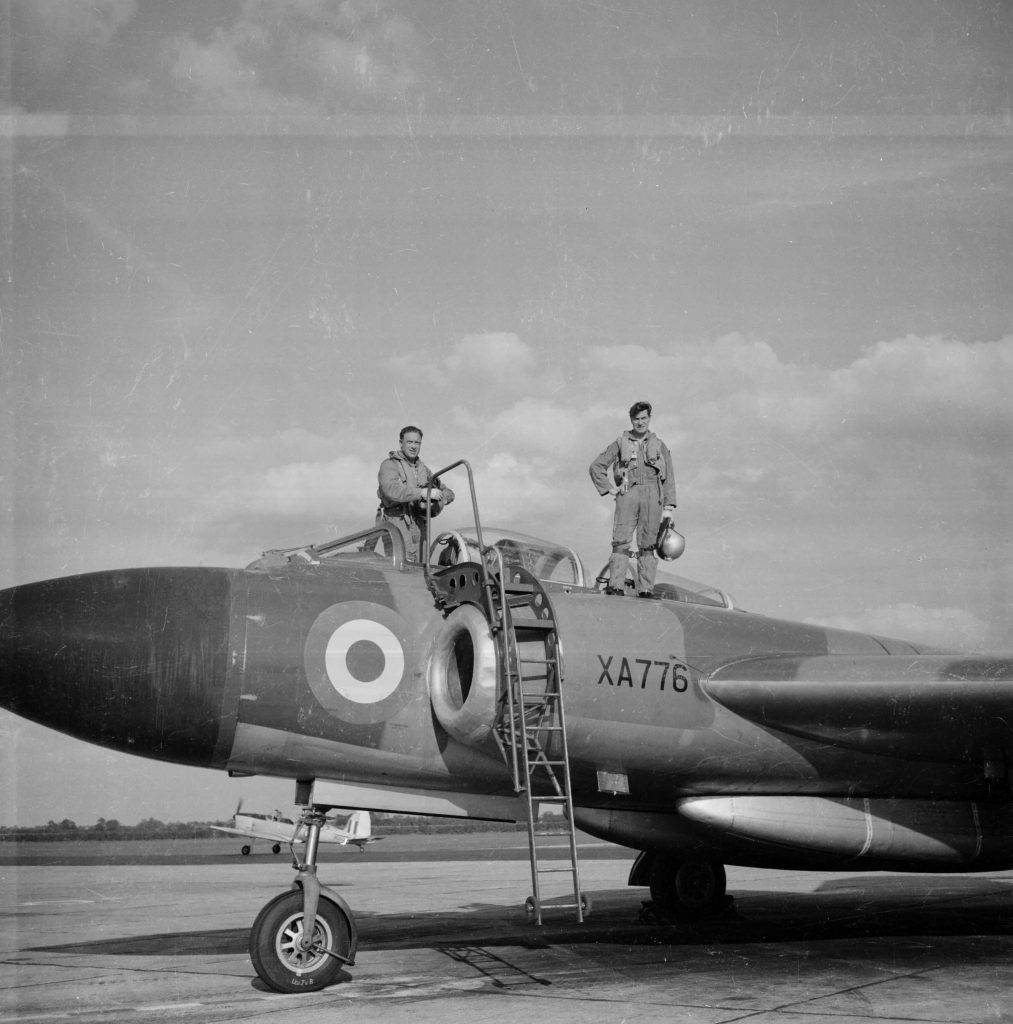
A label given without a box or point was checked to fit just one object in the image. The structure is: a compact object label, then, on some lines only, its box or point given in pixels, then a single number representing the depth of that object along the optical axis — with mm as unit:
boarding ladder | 8039
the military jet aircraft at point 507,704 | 7742
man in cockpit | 9602
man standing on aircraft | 10164
